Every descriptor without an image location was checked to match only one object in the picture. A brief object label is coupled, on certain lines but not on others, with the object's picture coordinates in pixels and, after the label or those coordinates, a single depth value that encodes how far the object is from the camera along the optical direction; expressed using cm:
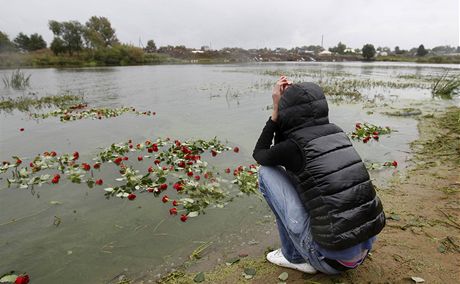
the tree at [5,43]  5578
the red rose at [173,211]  445
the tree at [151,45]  10388
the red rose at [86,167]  581
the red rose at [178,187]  507
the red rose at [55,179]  532
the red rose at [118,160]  609
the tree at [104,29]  8469
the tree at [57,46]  6372
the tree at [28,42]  7406
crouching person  227
